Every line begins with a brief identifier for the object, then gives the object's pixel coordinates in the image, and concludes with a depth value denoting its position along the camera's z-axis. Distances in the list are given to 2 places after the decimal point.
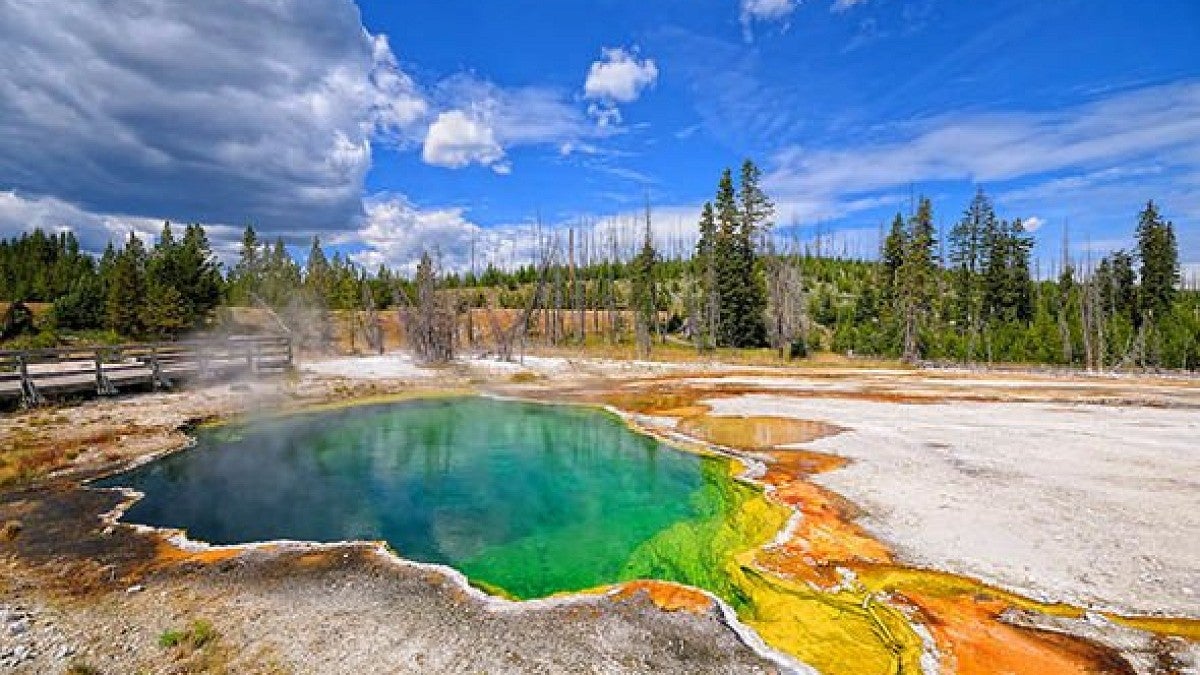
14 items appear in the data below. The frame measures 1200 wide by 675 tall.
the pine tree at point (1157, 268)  50.75
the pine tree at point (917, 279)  44.97
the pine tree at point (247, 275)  65.31
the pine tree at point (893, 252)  58.22
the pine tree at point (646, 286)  57.28
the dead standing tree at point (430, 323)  36.00
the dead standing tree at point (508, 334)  39.69
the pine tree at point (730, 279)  51.62
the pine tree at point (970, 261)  57.68
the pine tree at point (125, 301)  41.97
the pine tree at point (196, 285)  44.75
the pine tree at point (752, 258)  52.12
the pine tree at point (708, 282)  50.44
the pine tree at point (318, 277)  58.09
